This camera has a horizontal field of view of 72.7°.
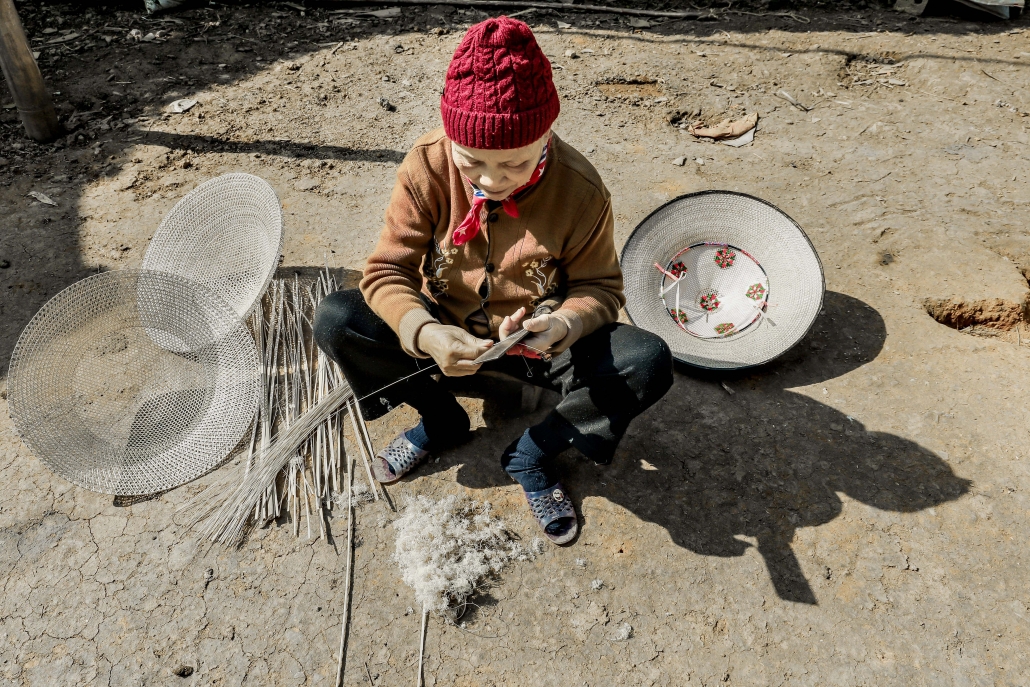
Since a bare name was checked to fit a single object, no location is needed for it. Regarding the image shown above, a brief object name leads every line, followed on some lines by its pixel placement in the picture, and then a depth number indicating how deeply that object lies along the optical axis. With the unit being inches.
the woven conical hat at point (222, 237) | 99.4
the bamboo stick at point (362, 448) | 81.3
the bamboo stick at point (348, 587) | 68.1
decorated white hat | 92.5
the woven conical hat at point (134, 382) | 80.4
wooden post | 121.7
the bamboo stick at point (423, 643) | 67.8
